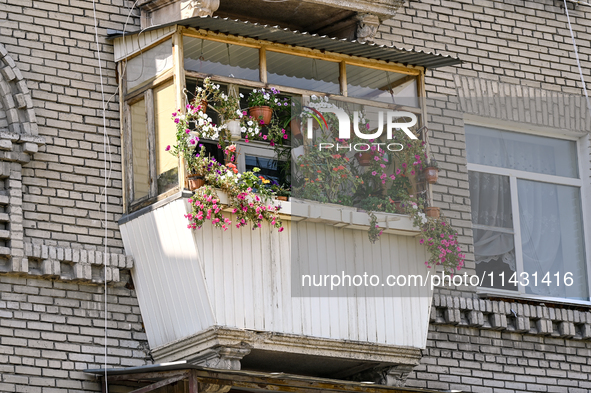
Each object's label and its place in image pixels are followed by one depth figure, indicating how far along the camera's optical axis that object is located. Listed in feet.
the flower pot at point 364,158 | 65.57
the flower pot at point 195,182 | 59.67
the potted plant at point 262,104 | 63.10
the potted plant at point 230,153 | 60.63
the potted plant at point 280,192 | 61.98
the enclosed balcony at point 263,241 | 59.52
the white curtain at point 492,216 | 75.66
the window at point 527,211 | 75.97
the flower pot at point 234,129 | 61.52
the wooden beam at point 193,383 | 55.31
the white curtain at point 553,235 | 77.25
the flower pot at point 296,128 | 64.54
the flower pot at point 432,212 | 65.82
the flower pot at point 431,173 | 66.59
